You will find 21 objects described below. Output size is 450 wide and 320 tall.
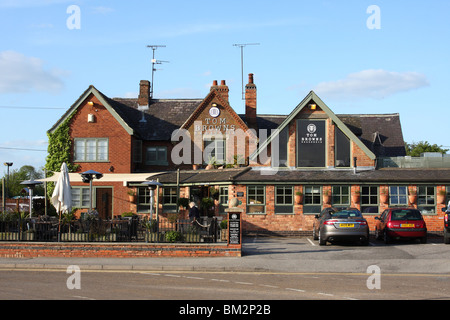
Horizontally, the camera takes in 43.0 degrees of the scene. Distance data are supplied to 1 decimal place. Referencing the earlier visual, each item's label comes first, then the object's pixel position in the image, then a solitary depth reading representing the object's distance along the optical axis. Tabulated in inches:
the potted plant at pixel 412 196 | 1148.5
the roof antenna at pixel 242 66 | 1722.4
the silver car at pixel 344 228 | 884.0
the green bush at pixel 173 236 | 790.5
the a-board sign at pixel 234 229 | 765.3
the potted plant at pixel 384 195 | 1152.8
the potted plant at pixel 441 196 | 1139.9
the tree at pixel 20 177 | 2901.1
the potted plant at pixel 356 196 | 1158.3
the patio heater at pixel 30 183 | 976.9
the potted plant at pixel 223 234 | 829.5
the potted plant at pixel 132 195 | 1306.6
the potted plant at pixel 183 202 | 1232.2
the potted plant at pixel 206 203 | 1191.6
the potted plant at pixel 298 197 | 1161.4
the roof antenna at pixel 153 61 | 1768.0
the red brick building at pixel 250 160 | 1165.1
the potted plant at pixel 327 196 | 1158.3
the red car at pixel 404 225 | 932.0
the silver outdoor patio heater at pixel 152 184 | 1028.5
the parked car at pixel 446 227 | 919.0
